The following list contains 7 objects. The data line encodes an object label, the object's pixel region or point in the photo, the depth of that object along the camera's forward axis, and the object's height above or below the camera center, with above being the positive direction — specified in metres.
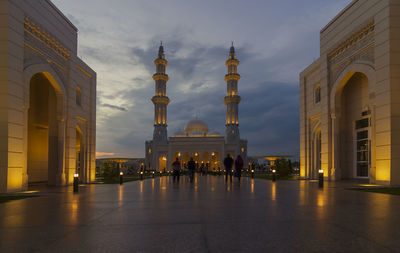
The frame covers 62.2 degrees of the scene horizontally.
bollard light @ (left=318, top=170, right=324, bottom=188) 12.60 -1.07
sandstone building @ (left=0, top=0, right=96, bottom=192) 11.98 +2.48
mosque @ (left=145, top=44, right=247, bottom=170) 61.16 +2.02
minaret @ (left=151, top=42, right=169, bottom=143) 61.03 +8.75
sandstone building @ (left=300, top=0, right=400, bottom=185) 13.91 +2.83
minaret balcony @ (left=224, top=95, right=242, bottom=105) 62.06 +9.36
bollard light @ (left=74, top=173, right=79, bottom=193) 11.41 -1.22
